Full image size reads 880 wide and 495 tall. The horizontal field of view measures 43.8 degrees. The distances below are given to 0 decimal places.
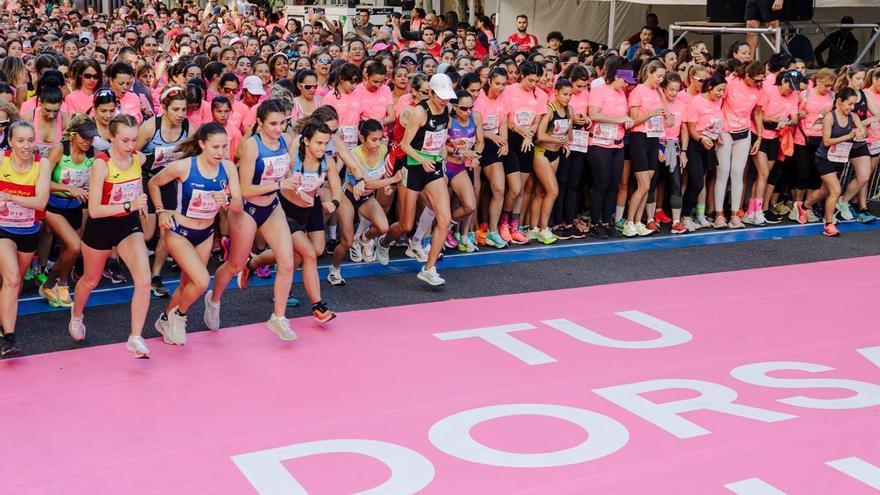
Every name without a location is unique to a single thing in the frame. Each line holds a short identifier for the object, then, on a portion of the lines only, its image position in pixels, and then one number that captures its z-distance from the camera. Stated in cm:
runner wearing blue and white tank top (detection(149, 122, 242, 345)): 721
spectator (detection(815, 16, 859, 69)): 1733
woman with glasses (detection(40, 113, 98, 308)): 782
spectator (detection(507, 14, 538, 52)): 1878
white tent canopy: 1888
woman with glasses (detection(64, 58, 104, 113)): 950
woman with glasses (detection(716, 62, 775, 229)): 1155
